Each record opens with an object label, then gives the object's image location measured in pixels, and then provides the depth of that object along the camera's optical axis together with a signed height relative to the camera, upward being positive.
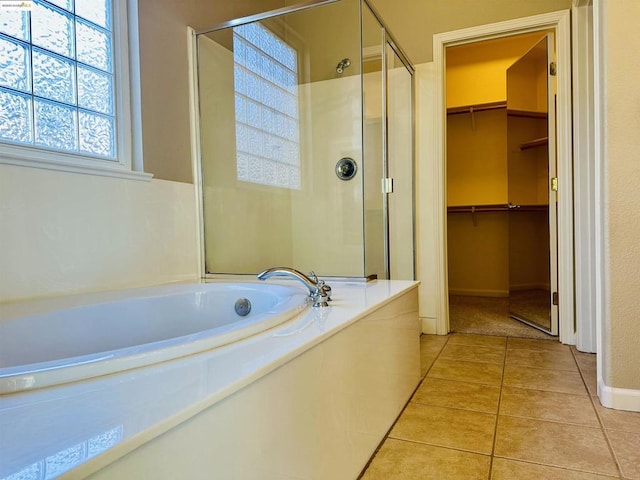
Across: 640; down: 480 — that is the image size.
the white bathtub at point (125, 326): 0.67 -0.24
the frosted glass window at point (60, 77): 1.42 +0.63
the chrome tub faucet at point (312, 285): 1.31 -0.16
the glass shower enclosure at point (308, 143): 2.31 +0.58
